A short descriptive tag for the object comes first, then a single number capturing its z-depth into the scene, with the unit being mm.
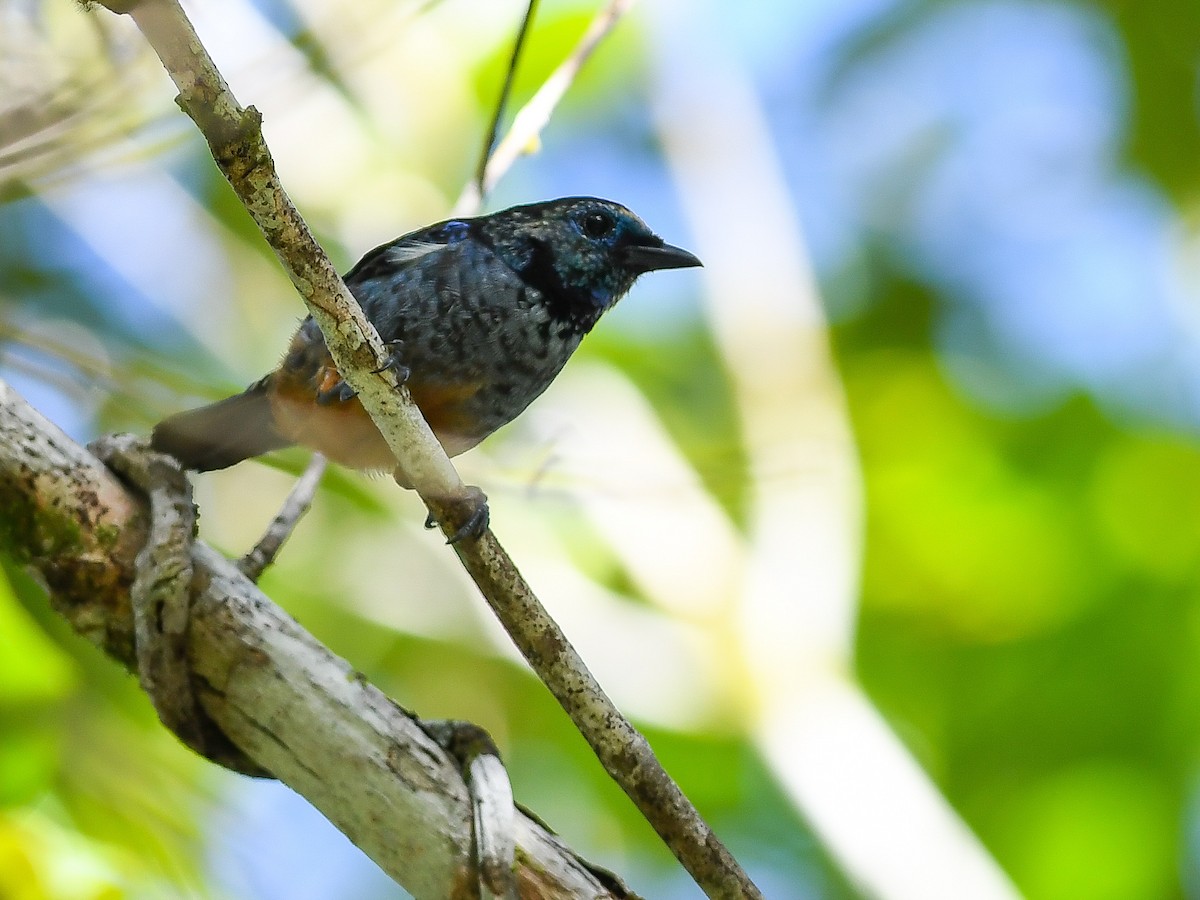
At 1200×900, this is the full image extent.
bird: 6539
